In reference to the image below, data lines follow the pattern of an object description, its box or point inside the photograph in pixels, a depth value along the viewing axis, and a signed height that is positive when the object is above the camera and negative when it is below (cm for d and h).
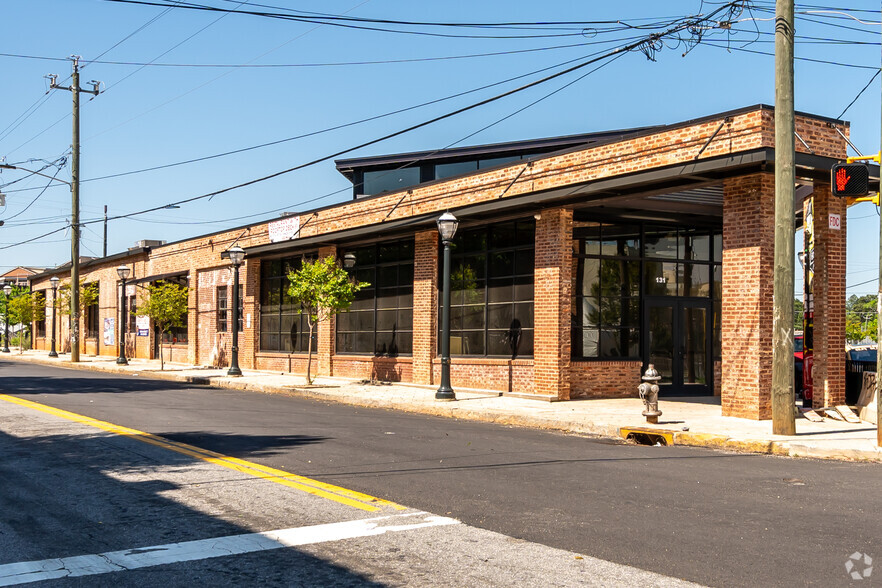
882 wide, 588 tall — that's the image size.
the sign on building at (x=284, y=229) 2932 +309
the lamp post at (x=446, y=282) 1898 +77
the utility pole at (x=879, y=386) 1155 -98
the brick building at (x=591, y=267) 1505 +119
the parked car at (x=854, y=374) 1622 -110
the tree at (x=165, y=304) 3381 +45
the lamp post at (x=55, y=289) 4463 +121
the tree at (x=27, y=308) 5425 +45
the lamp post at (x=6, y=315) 5944 -2
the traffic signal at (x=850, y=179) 1238 +206
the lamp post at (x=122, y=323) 3620 -36
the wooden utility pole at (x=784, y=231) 1260 +129
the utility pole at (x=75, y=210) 3828 +481
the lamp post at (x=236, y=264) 2759 +170
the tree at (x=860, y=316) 5126 +32
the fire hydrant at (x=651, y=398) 1402 -136
